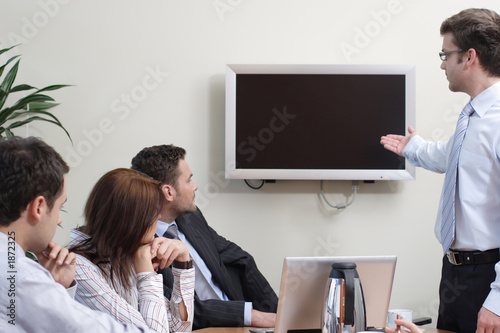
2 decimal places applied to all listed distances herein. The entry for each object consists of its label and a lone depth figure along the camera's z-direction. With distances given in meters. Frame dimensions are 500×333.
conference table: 2.03
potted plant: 3.13
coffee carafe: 1.67
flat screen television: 3.39
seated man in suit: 2.66
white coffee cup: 2.56
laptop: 1.71
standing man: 2.06
